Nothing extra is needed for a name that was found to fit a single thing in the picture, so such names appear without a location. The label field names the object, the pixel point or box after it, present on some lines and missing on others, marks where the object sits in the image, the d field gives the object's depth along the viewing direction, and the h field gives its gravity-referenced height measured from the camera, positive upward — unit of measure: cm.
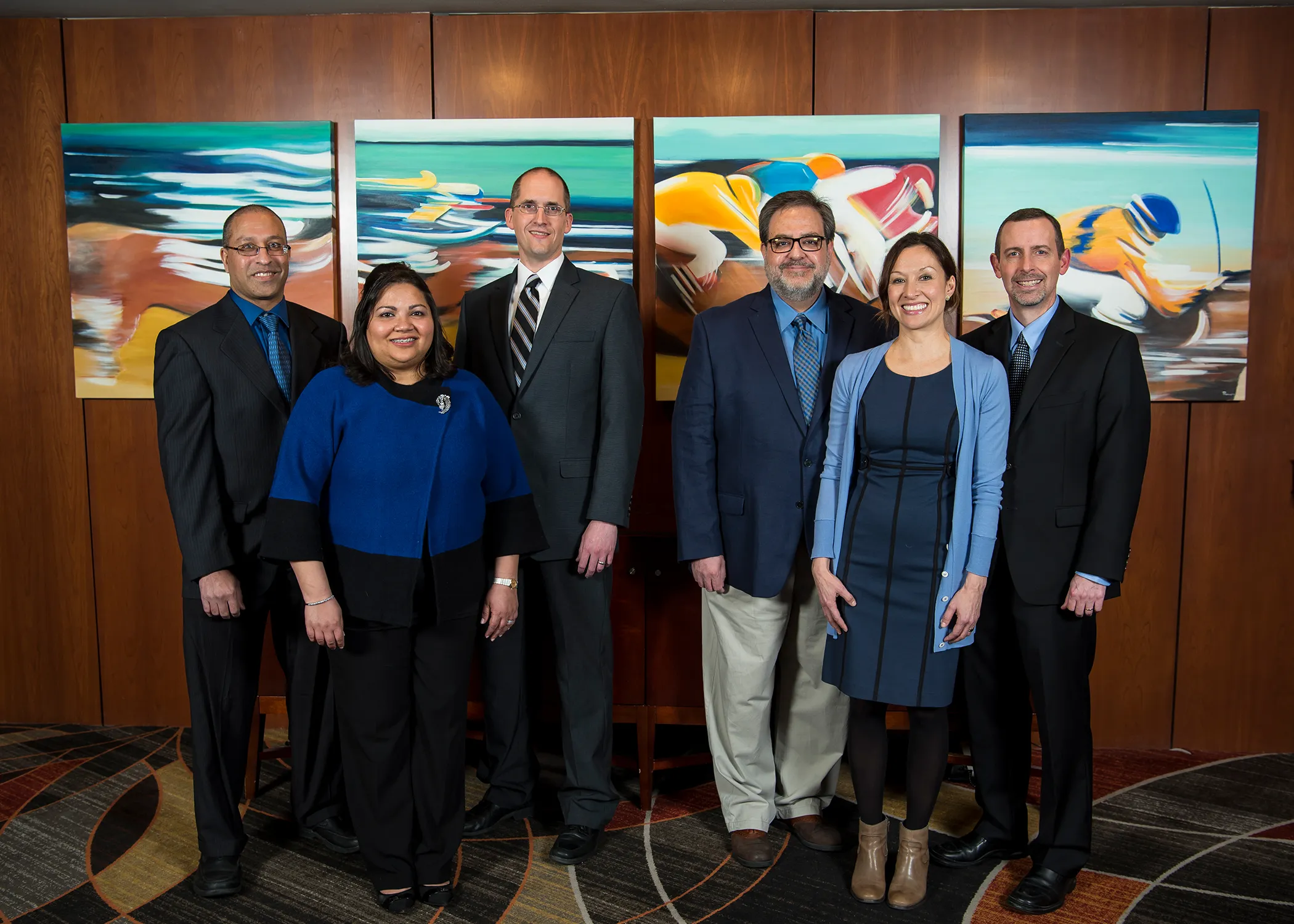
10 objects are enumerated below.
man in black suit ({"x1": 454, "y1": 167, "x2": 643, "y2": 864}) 261 -12
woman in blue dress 221 -32
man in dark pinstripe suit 233 -25
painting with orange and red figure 332 +70
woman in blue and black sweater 215 -40
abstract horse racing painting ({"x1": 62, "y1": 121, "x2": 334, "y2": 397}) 341 +62
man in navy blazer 252 -29
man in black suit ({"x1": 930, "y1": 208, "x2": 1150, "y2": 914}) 230 -31
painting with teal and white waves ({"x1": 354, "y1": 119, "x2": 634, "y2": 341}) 336 +69
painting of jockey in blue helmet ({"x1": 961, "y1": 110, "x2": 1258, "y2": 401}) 328 +59
